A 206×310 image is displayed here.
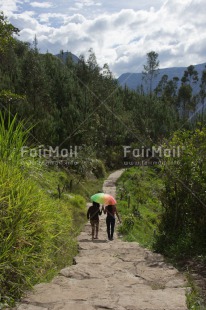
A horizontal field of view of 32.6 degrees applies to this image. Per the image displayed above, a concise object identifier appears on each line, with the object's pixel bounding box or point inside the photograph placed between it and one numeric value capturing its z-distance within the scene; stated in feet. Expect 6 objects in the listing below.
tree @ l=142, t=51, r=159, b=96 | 192.82
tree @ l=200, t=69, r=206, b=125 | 279.36
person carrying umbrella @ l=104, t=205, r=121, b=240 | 31.55
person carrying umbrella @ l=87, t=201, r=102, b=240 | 31.09
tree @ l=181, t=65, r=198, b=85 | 285.54
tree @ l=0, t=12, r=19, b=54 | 35.35
